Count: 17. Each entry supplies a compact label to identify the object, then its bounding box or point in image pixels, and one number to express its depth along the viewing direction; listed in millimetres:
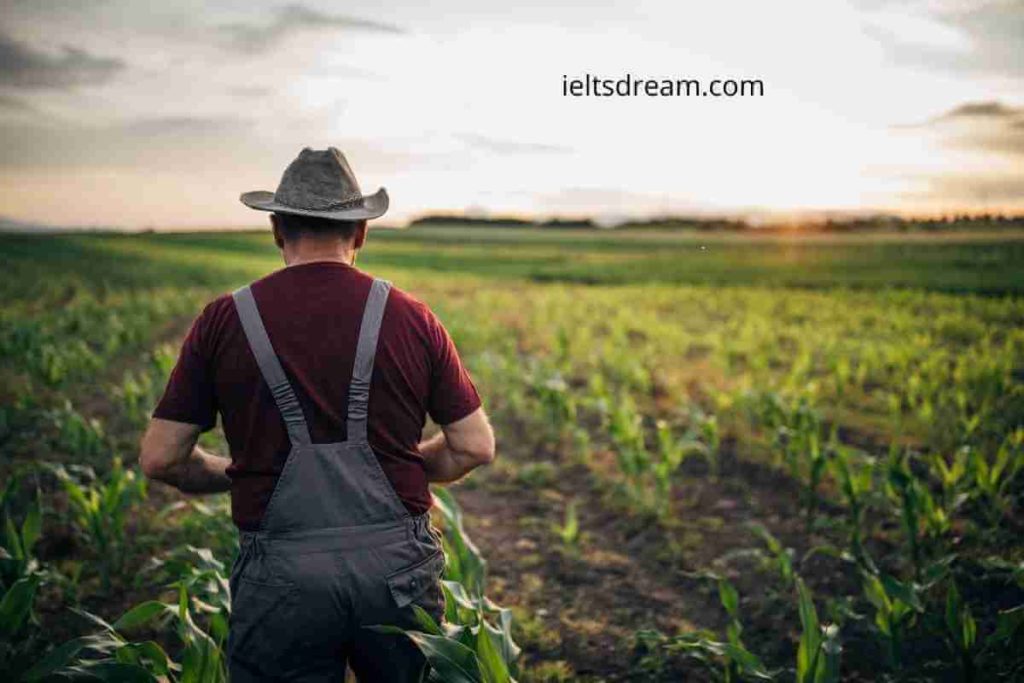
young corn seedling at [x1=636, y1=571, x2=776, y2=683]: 3238
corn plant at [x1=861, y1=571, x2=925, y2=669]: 3709
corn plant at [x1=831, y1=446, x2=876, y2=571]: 5023
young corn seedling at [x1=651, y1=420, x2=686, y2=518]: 6121
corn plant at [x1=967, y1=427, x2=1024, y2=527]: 5305
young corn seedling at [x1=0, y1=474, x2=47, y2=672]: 3324
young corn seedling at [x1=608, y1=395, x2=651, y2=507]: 6355
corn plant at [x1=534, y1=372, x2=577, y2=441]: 8031
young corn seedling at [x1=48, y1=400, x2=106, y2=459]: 6805
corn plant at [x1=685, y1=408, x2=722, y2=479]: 6639
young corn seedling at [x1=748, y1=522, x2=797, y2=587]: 4305
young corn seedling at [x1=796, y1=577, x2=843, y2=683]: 3123
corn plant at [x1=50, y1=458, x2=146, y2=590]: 4762
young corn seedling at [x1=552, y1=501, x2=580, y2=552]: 5509
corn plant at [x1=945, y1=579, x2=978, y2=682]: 3570
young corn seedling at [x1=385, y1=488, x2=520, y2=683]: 2408
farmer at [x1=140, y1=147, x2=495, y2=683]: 2186
